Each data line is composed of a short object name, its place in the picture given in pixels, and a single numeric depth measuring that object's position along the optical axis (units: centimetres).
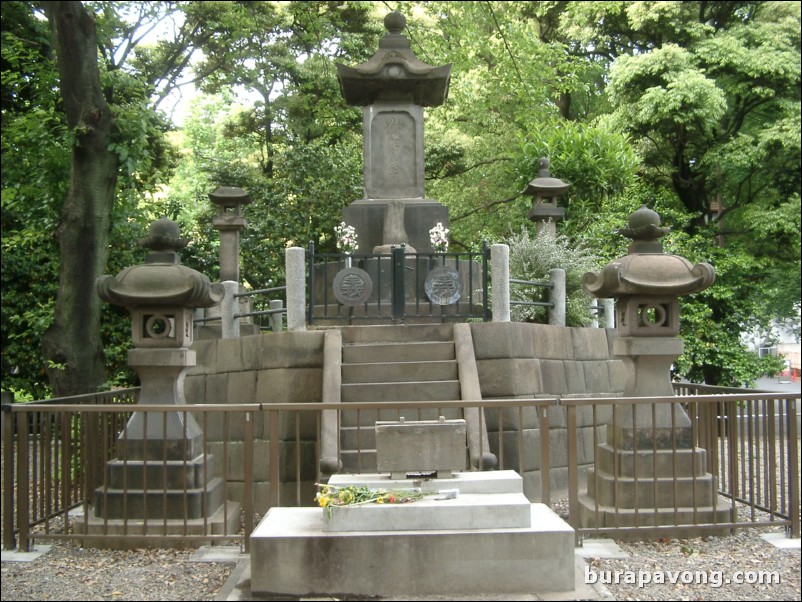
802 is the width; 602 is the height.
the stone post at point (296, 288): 992
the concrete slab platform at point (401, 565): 548
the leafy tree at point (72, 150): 958
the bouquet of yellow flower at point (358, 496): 572
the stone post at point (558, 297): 1123
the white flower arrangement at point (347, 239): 1276
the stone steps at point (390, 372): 876
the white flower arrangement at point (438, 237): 1259
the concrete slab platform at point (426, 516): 561
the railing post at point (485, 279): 1060
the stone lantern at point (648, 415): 739
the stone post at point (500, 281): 1013
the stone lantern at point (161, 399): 738
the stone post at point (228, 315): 1109
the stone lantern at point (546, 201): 1531
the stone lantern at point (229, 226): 1516
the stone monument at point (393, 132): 1305
